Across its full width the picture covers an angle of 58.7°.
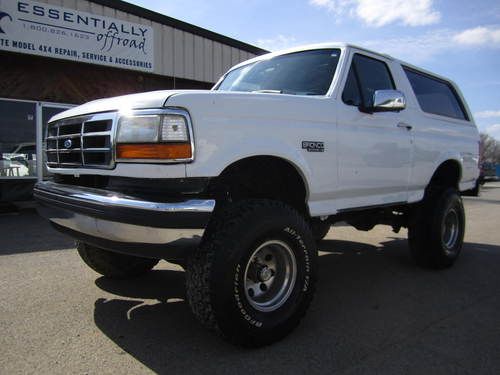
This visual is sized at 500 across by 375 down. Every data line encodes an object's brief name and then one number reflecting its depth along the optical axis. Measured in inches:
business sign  352.8
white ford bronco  98.8
